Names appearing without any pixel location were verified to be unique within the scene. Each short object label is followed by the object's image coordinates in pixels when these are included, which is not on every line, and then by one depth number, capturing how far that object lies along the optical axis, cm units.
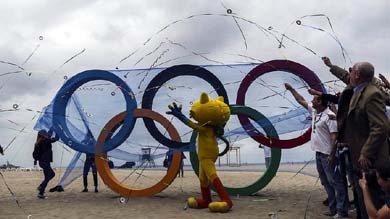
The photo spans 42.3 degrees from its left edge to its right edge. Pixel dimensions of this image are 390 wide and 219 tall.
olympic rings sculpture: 957
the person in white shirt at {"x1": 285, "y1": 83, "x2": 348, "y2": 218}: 698
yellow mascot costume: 830
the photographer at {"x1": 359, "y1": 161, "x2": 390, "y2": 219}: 389
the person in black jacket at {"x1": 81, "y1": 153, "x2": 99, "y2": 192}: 1007
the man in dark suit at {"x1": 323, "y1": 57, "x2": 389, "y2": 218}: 491
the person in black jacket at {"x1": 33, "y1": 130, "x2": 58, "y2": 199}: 1038
